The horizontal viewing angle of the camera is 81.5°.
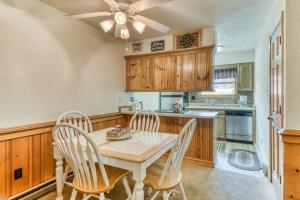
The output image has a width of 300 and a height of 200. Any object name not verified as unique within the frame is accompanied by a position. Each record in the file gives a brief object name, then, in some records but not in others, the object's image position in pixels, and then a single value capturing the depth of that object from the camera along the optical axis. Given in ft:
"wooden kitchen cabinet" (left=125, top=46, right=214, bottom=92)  10.47
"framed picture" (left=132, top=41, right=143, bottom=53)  12.45
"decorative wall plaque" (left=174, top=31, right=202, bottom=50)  10.57
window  16.55
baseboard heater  6.63
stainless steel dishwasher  14.44
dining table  4.69
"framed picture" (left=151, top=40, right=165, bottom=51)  11.74
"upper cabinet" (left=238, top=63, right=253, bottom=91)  15.53
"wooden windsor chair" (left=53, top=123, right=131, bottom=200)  4.74
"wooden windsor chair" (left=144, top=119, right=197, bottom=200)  5.05
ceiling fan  5.72
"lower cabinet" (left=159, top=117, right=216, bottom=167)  9.87
